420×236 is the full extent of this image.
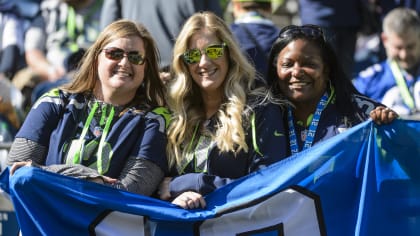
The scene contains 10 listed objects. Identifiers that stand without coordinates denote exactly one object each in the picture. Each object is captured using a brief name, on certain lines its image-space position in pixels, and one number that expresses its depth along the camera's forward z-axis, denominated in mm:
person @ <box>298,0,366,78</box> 15904
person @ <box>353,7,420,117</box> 15203
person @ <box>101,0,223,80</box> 13957
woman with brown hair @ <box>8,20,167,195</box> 10125
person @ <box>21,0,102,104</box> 17399
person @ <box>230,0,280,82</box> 12843
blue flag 9666
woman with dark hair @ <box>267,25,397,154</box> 10468
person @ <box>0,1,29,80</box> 18225
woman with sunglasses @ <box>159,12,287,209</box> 10211
